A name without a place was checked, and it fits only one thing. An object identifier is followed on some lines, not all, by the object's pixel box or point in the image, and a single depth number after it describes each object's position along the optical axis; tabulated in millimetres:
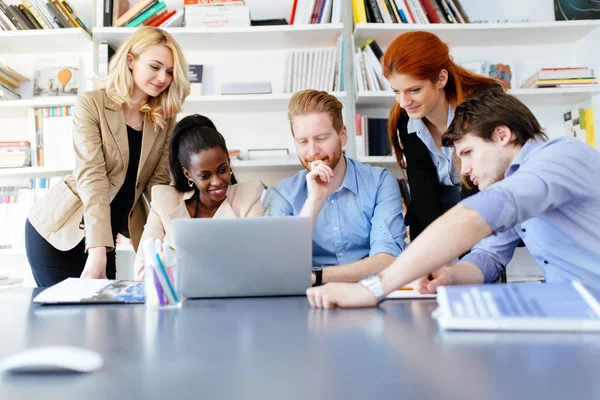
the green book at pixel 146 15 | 2910
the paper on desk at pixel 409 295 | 1114
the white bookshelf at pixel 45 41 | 2891
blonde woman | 1927
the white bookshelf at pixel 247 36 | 2859
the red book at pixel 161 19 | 2949
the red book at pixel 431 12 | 2918
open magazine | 1130
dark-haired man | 979
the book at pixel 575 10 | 2982
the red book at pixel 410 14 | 2897
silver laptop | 1096
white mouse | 571
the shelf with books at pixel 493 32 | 2867
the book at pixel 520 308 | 724
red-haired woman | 1920
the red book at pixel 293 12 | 2945
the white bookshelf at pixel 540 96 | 2814
